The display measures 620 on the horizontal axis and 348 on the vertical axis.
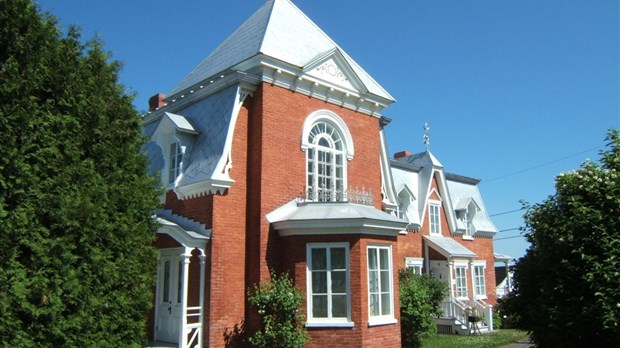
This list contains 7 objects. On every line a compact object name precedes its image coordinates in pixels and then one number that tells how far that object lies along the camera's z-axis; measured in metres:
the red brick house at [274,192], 12.42
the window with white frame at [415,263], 22.92
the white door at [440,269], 24.39
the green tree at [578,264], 7.63
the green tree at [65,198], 6.60
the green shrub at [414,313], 14.72
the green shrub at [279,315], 11.93
